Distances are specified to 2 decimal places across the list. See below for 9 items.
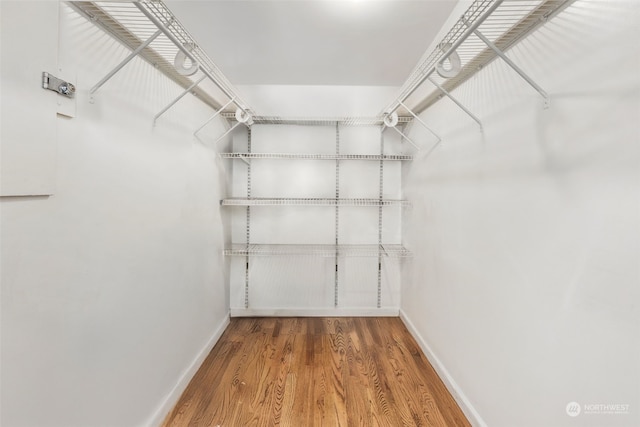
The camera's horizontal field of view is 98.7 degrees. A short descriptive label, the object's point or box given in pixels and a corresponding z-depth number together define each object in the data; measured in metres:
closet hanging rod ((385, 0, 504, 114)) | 0.80
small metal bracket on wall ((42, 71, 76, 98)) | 0.83
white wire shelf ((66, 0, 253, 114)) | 0.94
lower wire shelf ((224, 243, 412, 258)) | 2.47
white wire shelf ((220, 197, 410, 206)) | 2.33
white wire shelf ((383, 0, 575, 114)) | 0.92
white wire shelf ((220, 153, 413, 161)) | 2.28
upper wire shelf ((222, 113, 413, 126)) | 2.34
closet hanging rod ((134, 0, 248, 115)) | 0.84
